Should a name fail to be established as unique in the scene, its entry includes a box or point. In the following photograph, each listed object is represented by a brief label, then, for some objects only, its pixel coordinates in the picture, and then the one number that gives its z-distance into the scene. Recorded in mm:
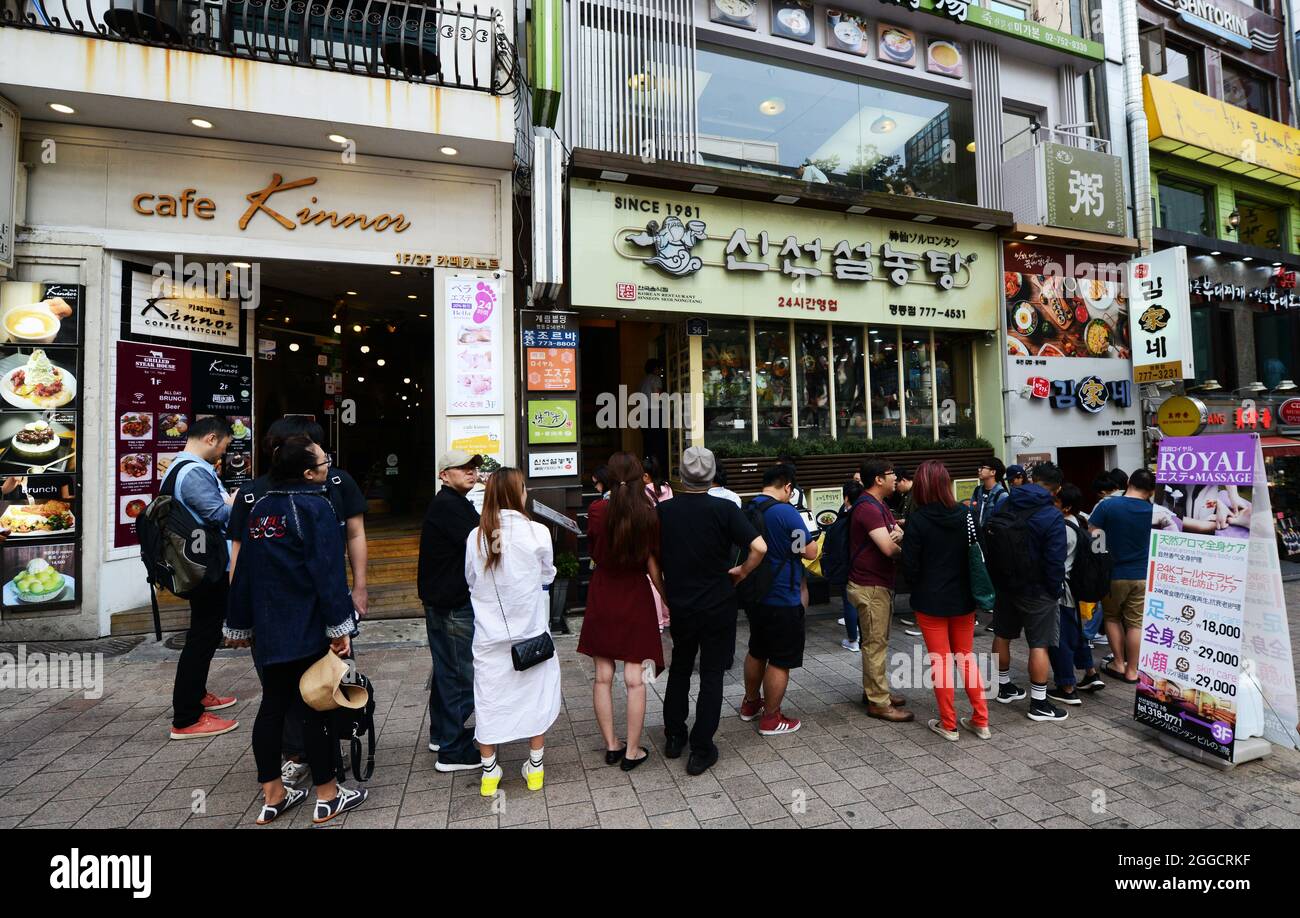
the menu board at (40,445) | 6367
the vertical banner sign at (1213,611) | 3953
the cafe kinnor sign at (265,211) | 6965
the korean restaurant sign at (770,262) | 8281
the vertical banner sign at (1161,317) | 10742
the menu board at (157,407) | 6934
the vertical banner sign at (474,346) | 7734
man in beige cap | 3869
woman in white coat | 3582
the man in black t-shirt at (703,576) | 3889
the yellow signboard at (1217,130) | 12102
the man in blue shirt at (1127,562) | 5398
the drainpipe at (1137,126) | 11805
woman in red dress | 3850
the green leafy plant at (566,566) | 7434
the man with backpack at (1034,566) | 4562
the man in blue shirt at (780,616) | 4324
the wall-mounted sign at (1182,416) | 10340
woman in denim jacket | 3137
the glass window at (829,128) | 9562
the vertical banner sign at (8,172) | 6277
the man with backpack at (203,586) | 4246
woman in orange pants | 4359
